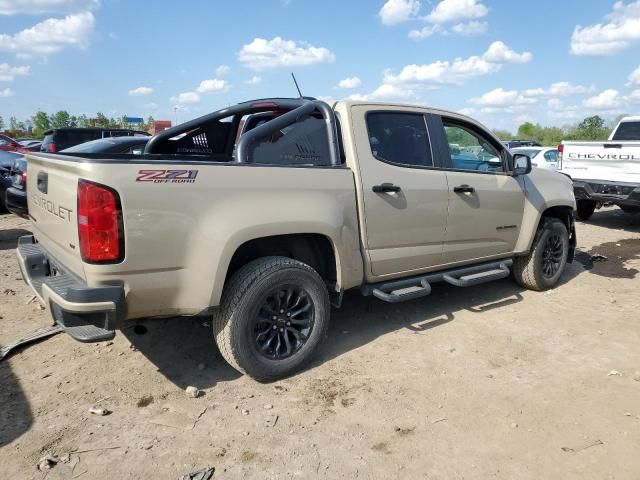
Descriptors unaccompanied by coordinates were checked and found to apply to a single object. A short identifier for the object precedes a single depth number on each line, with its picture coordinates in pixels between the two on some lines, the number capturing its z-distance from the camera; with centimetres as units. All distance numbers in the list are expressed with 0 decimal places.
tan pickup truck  274
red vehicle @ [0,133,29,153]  1706
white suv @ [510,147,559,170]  1398
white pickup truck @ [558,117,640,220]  840
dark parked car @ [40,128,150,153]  1293
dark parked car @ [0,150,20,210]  902
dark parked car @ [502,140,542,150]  2683
